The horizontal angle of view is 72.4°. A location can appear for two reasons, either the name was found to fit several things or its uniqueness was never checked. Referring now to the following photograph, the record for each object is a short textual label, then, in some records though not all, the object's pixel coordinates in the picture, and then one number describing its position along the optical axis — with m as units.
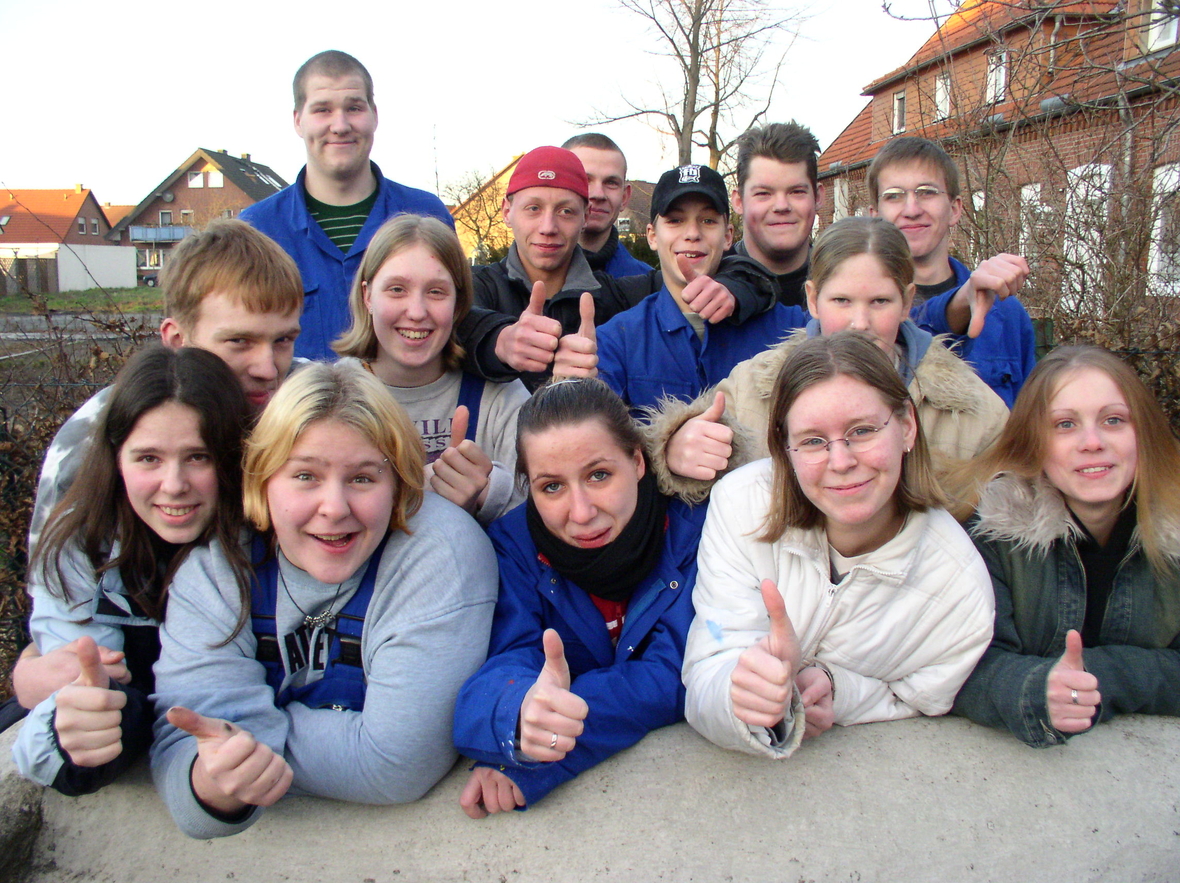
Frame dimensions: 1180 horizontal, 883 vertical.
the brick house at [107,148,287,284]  46.59
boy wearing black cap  3.27
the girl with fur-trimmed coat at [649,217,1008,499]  2.67
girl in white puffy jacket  2.10
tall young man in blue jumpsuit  3.80
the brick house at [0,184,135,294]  34.41
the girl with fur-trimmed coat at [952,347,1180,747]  2.26
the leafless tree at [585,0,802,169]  19.61
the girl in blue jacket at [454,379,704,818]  2.11
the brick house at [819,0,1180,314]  5.39
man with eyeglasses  3.08
